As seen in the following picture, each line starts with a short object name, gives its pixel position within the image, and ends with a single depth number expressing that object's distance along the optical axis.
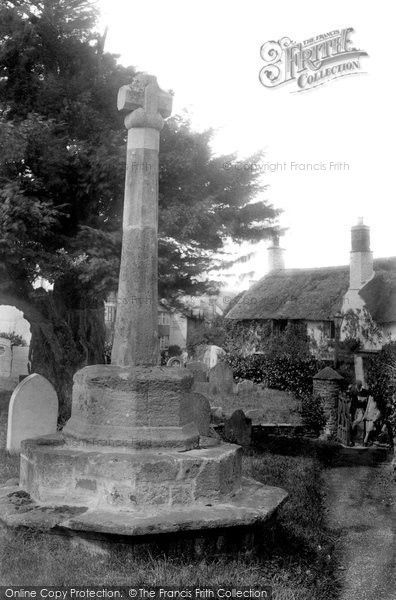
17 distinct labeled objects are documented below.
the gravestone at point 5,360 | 22.45
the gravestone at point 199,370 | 19.59
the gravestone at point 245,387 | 20.88
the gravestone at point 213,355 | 26.31
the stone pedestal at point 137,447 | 4.66
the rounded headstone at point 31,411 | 8.53
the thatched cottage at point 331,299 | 19.91
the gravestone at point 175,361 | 26.92
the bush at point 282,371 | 22.59
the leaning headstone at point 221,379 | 19.46
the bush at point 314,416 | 13.71
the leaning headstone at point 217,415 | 13.44
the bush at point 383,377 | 11.71
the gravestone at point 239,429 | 10.70
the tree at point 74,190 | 10.71
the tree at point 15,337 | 29.98
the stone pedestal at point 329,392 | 13.69
